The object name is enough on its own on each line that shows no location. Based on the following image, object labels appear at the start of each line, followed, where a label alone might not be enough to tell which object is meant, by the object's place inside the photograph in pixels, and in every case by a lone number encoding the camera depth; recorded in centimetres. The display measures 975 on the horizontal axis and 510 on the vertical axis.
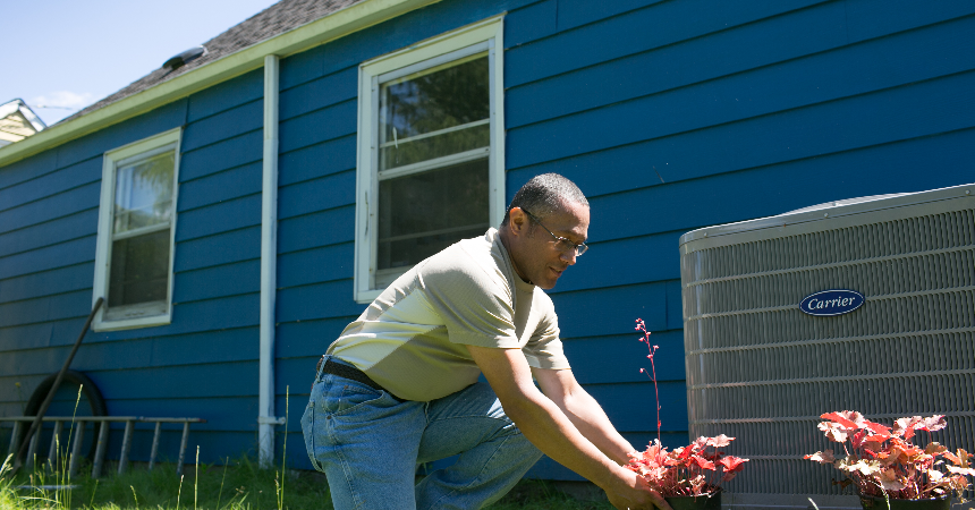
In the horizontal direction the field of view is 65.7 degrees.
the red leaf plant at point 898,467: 155
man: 181
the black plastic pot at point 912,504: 153
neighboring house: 790
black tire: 520
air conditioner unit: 172
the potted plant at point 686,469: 165
